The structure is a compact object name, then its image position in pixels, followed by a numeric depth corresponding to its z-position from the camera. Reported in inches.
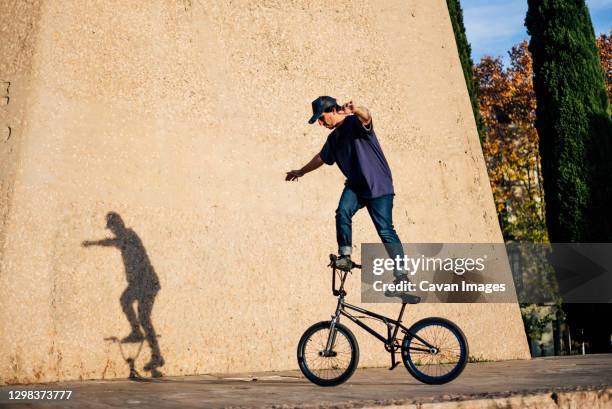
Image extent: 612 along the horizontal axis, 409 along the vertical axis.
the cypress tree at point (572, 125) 563.8
